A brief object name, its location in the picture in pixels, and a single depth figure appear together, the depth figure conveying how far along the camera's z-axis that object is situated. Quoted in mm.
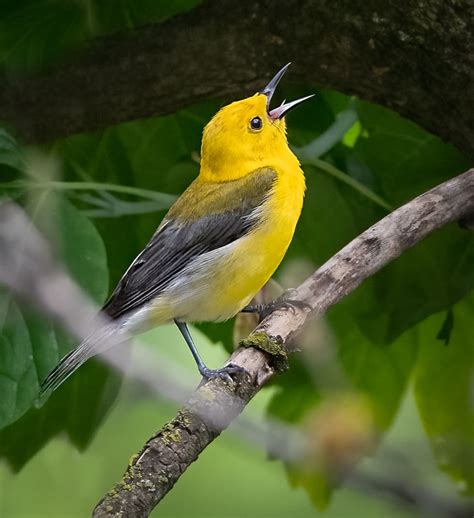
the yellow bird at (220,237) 4383
